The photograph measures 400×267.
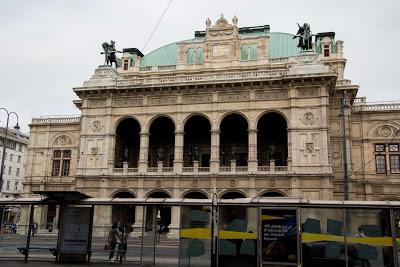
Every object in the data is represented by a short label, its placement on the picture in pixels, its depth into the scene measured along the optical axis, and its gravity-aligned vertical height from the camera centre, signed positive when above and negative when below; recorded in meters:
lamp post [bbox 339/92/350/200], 25.60 +2.62
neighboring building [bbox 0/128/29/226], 78.12 +5.20
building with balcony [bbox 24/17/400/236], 37.34 +6.26
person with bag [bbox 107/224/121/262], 17.28 -1.76
